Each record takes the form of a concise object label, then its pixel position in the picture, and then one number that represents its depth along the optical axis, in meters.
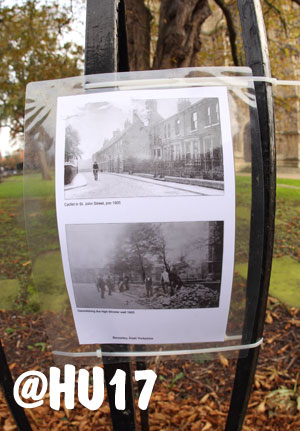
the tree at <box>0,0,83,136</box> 4.40
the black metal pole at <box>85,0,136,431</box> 0.82
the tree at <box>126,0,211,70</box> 2.81
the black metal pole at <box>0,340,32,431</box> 1.10
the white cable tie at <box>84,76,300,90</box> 0.80
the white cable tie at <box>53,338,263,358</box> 0.90
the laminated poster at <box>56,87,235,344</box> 0.79
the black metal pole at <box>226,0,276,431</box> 0.83
